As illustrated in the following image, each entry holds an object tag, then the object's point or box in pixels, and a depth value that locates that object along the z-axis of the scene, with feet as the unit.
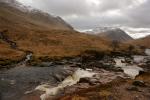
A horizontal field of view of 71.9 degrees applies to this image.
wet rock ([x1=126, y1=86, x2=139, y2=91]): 55.83
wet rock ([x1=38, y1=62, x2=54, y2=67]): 98.78
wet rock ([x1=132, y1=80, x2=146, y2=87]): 59.63
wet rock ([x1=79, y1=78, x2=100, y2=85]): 63.42
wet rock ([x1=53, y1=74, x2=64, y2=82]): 72.16
